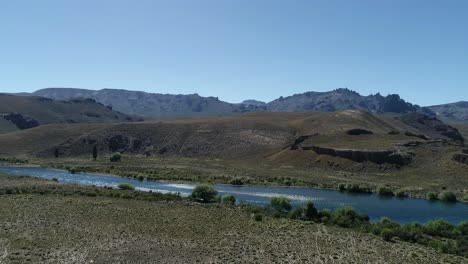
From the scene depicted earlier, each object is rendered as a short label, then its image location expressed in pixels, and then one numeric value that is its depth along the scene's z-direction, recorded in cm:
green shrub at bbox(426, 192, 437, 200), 9231
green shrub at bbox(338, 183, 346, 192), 10281
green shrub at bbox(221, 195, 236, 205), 7505
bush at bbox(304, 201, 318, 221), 6266
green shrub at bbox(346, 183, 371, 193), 10119
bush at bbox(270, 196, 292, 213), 7044
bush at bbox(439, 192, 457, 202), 9075
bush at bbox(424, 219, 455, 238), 5791
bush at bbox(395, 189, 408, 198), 9566
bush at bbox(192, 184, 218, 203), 7769
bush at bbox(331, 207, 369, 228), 5931
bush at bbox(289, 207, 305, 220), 6272
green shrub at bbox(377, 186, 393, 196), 9744
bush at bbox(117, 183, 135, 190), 8806
